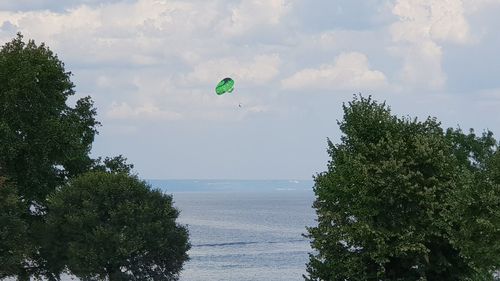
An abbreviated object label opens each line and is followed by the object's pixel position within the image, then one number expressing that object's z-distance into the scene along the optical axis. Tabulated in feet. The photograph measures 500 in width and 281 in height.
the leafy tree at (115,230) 234.99
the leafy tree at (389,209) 177.37
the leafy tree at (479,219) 164.55
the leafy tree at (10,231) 228.22
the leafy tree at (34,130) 243.81
